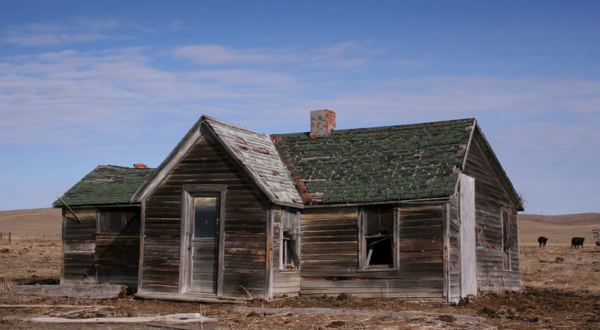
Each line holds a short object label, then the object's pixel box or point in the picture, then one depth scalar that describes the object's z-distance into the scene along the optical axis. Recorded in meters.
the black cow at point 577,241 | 55.97
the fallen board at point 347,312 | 13.27
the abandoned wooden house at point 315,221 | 16.56
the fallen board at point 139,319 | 12.98
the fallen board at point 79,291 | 17.61
